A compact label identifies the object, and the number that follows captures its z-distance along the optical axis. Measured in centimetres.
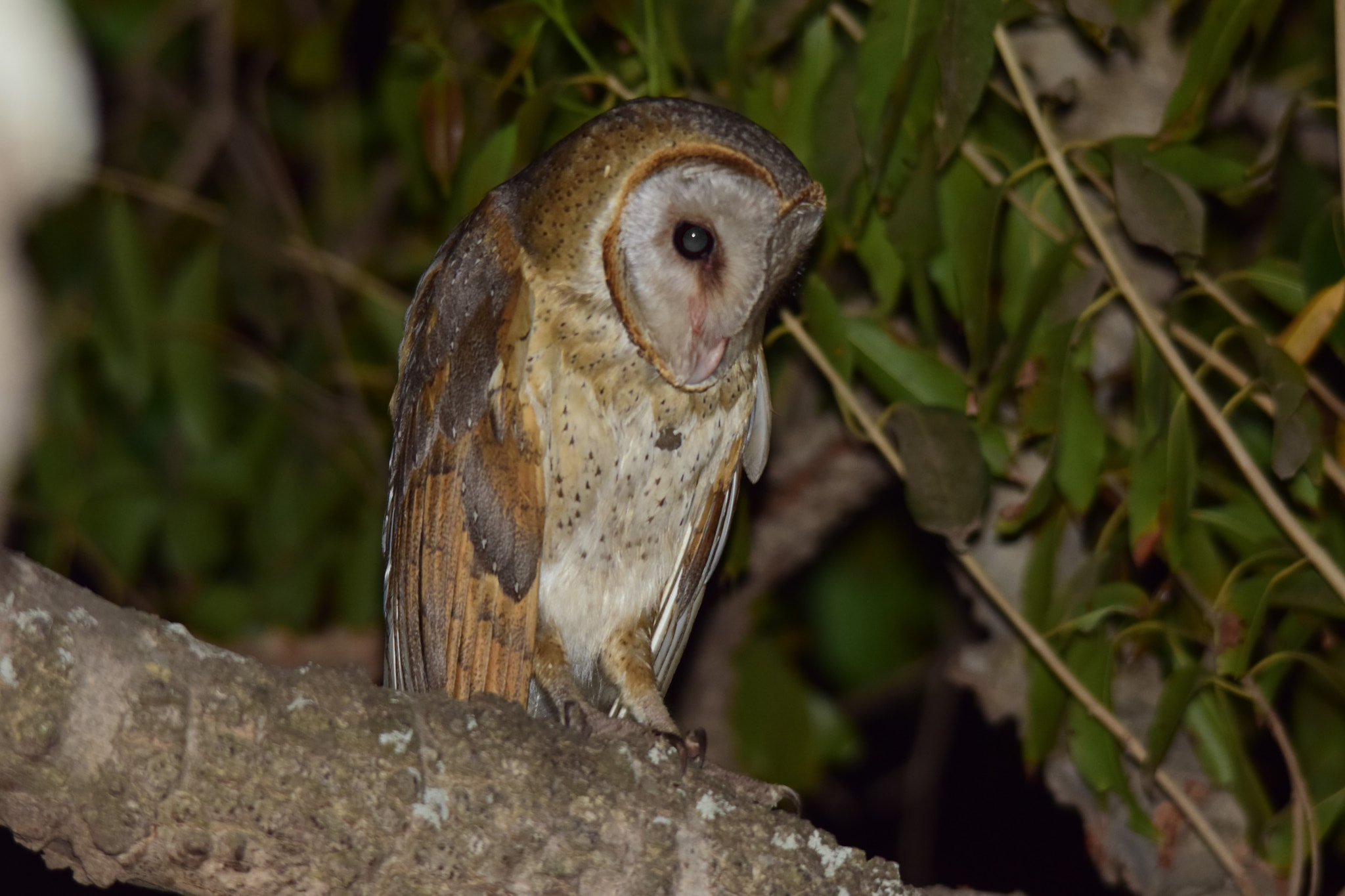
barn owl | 773
